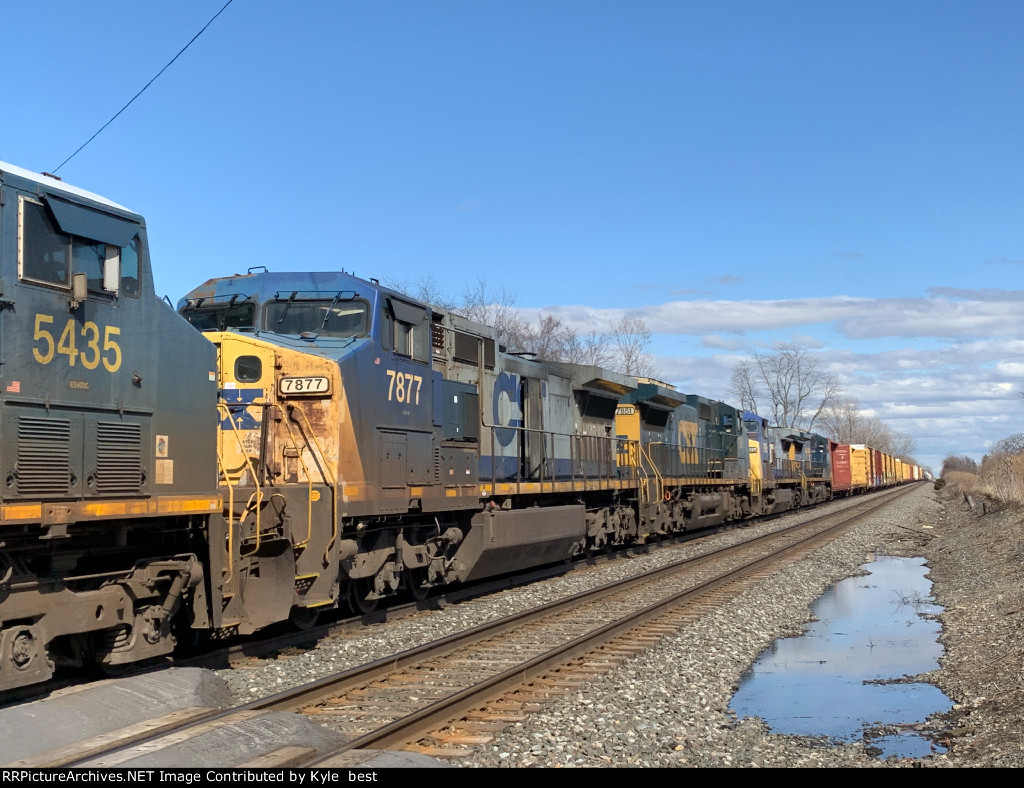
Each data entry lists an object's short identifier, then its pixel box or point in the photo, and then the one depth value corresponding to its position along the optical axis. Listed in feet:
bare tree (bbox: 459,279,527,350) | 142.92
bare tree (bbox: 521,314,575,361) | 158.21
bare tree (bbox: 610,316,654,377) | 180.45
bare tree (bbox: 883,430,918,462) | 538.71
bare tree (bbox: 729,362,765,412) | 285.64
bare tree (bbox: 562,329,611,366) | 164.15
